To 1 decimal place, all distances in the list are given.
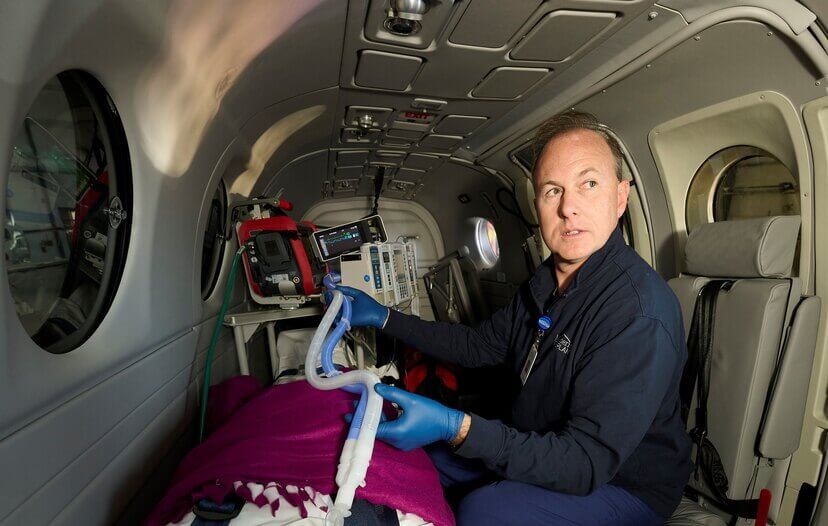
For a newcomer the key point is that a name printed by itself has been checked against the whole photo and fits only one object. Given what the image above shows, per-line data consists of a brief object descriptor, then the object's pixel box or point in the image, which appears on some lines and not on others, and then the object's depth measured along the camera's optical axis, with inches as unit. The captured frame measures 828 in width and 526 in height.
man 50.6
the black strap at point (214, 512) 41.6
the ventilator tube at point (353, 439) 42.7
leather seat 68.6
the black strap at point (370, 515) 45.3
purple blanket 45.6
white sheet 42.0
